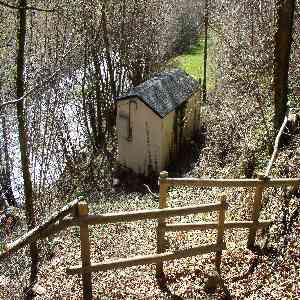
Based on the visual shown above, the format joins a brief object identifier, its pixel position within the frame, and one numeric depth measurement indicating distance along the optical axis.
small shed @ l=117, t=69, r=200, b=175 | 17.41
